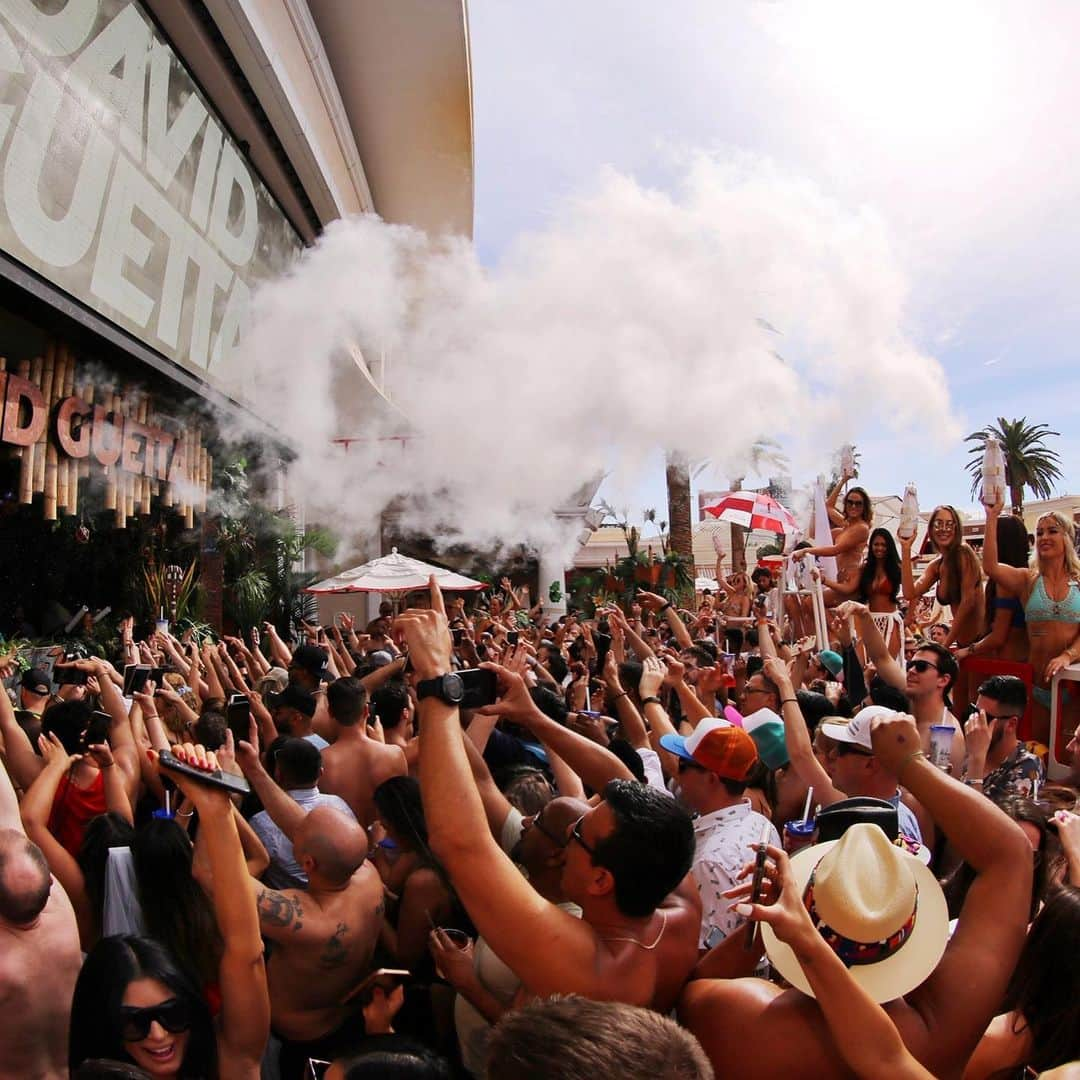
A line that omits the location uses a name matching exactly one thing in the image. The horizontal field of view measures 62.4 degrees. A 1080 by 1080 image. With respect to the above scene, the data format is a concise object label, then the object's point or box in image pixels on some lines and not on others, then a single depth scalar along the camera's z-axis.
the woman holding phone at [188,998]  1.83
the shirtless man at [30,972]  1.94
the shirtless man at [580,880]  1.52
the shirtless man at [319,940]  2.32
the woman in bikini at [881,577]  6.17
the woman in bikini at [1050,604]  4.90
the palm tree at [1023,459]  37.19
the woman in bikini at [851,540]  6.69
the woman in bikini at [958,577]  5.69
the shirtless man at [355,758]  3.57
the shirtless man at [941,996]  1.50
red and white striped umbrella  11.12
